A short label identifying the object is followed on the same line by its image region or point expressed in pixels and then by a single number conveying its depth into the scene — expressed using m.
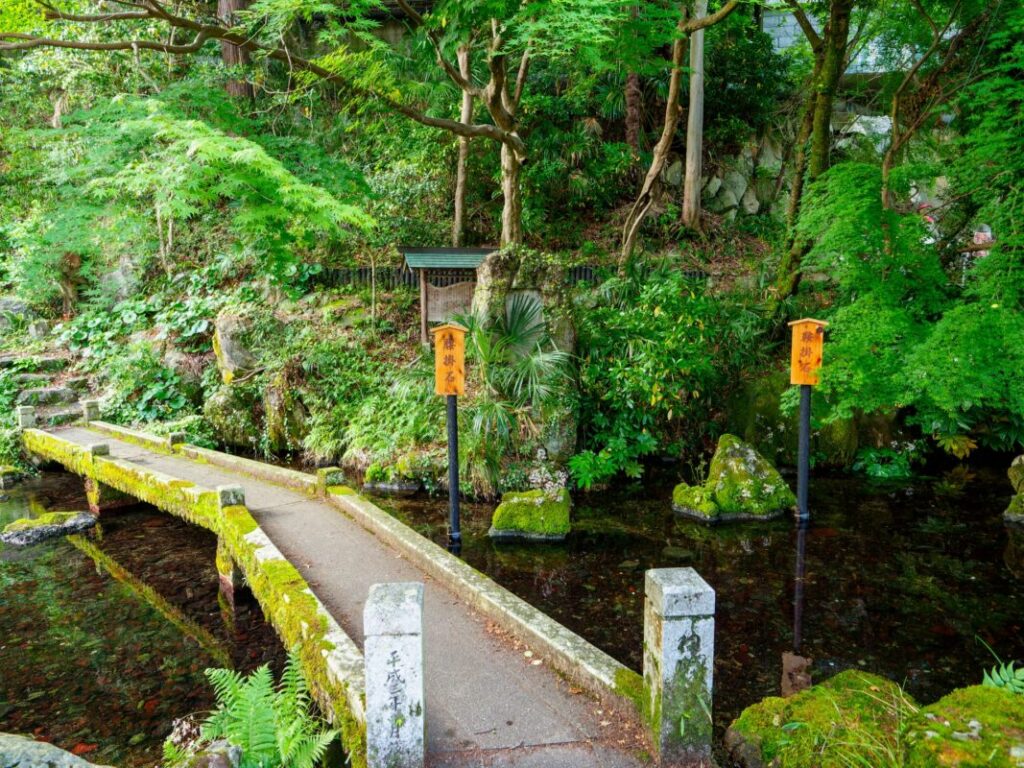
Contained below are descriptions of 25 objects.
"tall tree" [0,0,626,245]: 8.56
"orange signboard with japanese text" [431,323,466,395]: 8.61
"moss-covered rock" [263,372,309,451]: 13.95
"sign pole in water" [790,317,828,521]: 9.30
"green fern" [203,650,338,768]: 3.75
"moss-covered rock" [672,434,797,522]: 9.51
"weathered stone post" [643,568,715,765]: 3.56
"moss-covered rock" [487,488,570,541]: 8.90
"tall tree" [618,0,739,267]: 11.07
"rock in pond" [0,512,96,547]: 9.76
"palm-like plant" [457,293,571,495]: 10.60
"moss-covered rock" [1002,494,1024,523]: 9.07
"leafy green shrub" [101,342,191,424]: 15.66
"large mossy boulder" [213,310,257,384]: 15.27
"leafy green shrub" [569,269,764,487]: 11.11
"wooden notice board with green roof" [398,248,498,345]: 13.84
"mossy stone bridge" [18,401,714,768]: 3.52
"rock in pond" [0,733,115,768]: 2.92
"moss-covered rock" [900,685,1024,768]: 3.00
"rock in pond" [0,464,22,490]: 13.18
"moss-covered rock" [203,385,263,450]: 14.40
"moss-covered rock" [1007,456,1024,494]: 9.50
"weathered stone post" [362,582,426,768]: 3.46
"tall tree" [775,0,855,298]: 11.34
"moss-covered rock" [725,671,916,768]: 3.53
